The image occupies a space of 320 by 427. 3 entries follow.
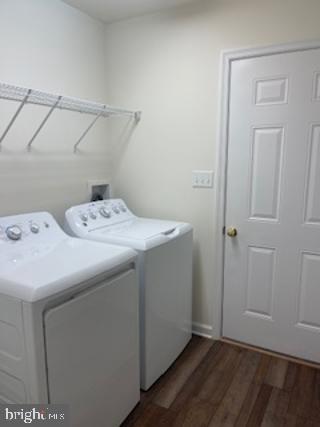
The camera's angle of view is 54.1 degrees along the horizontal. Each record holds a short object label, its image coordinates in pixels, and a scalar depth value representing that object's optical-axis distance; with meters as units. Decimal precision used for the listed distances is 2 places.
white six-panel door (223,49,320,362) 1.89
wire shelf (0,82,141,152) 1.54
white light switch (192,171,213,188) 2.20
